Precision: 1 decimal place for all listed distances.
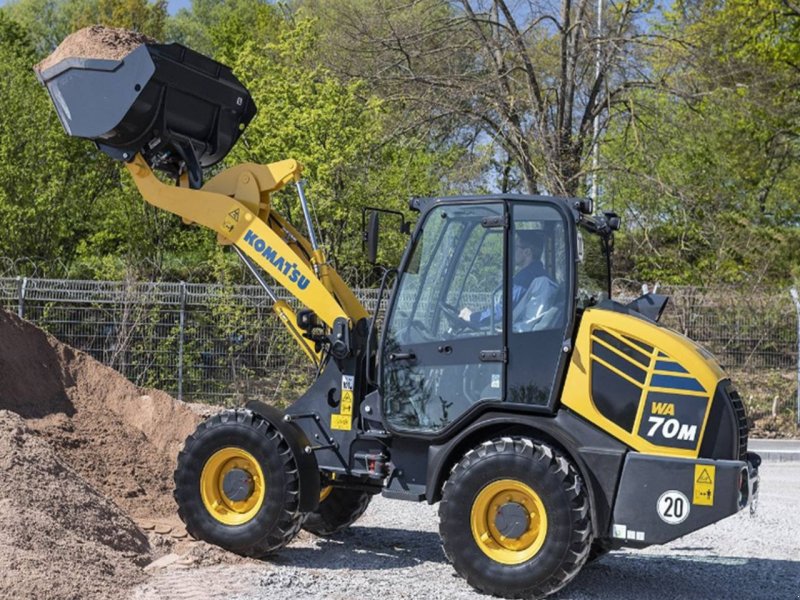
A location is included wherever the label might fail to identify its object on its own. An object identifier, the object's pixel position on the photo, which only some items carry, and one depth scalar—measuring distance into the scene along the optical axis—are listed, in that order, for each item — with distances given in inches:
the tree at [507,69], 767.1
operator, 283.3
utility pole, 777.9
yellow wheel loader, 268.5
